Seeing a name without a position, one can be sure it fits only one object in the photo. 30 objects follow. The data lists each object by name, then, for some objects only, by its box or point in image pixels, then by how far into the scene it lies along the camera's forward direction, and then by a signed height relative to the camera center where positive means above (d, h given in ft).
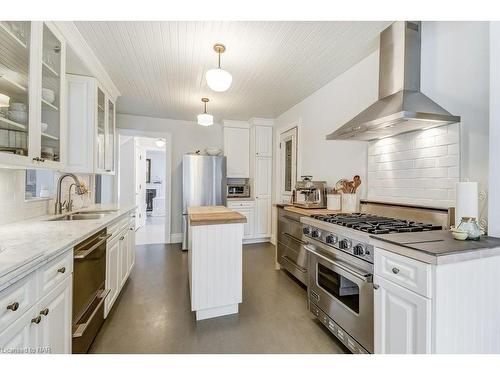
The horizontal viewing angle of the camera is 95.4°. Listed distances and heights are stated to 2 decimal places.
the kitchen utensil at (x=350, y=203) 8.38 -0.58
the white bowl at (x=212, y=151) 14.85 +2.28
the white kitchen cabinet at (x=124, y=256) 7.76 -2.54
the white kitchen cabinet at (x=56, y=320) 3.47 -2.26
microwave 16.11 -0.27
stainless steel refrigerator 13.74 +0.23
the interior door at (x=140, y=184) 19.77 +0.11
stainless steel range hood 5.13 +2.28
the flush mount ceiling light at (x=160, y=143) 21.78 +4.09
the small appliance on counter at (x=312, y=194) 9.61 -0.31
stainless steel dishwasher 4.53 -2.35
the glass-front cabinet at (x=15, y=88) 4.38 +1.95
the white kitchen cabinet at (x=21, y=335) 2.73 -1.95
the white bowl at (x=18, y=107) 4.65 +1.61
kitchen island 6.56 -2.28
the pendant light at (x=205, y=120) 10.11 +2.98
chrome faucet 7.59 -0.28
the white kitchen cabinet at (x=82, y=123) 8.09 +2.22
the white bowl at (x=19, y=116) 4.66 +1.42
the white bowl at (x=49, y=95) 5.60 +2.25
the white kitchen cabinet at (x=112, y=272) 6.42 -2.60
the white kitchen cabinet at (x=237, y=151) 15.79 +2.48
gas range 4.89 -0.97
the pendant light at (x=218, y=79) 6.49 +3.09
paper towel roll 4.40 -0.21
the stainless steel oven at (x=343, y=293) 4.75 -2.61
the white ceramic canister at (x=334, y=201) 8.92 -0.56
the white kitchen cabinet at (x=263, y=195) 15.37 -0.58
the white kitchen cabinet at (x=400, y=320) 3.52 -2.25
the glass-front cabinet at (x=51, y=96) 5.55 +2.28
